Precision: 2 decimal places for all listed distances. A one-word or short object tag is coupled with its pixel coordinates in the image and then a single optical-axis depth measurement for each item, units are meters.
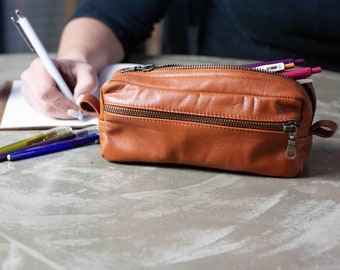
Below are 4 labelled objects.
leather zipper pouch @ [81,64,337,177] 0.69
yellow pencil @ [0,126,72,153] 0.77
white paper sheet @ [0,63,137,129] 0.84
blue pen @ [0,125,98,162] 0.75
